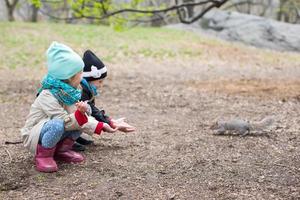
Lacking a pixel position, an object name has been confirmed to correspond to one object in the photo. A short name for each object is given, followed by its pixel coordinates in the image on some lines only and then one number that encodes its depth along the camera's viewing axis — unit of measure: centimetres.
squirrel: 464
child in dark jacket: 401
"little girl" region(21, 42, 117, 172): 340
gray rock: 1831
